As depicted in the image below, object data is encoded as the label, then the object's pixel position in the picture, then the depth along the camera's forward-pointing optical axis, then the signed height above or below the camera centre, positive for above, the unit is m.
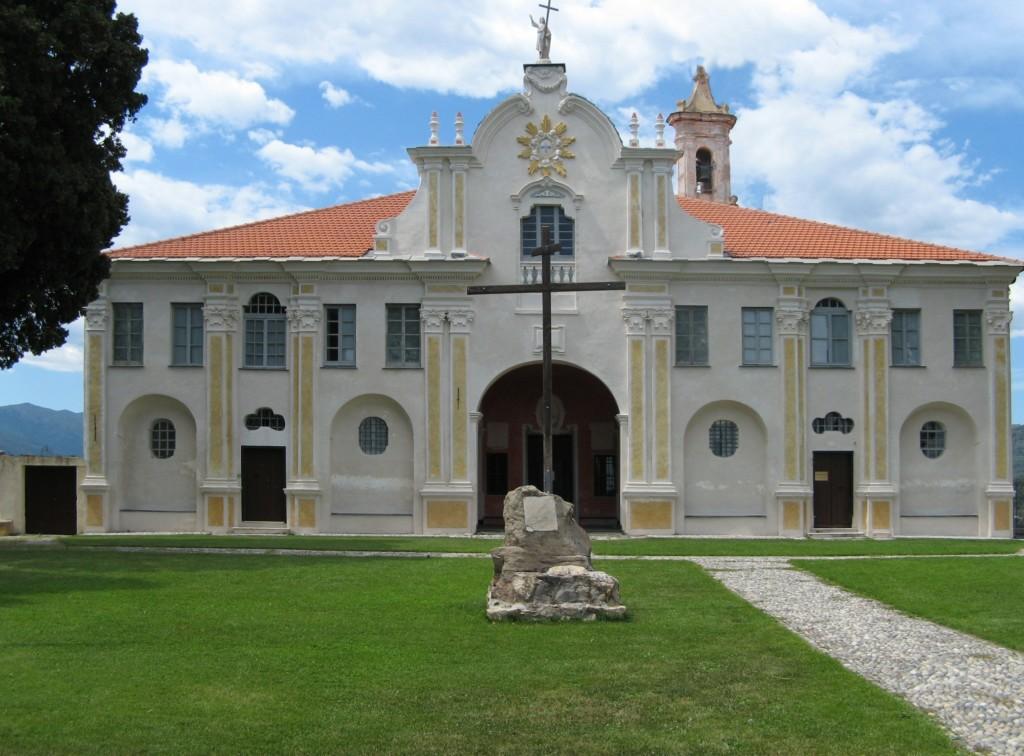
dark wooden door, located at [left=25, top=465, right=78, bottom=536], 30.61 -1.60
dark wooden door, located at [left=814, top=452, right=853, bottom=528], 31.17 -1.45
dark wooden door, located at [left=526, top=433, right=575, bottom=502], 34.00 -0.77
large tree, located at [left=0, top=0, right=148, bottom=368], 19.70 +4.97
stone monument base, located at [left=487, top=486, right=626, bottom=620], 13.61 -1.59
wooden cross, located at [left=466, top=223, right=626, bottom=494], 14.91 +1.95
